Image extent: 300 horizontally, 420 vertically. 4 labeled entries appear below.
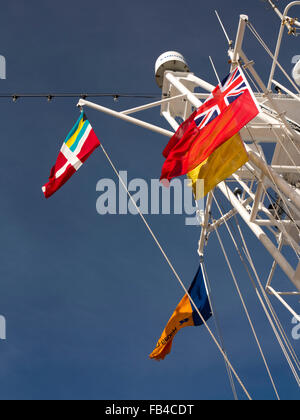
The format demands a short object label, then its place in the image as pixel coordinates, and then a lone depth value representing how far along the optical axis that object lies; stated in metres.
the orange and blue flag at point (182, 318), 12.59
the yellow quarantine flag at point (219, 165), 7.45
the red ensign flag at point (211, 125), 7.16
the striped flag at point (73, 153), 10.01
